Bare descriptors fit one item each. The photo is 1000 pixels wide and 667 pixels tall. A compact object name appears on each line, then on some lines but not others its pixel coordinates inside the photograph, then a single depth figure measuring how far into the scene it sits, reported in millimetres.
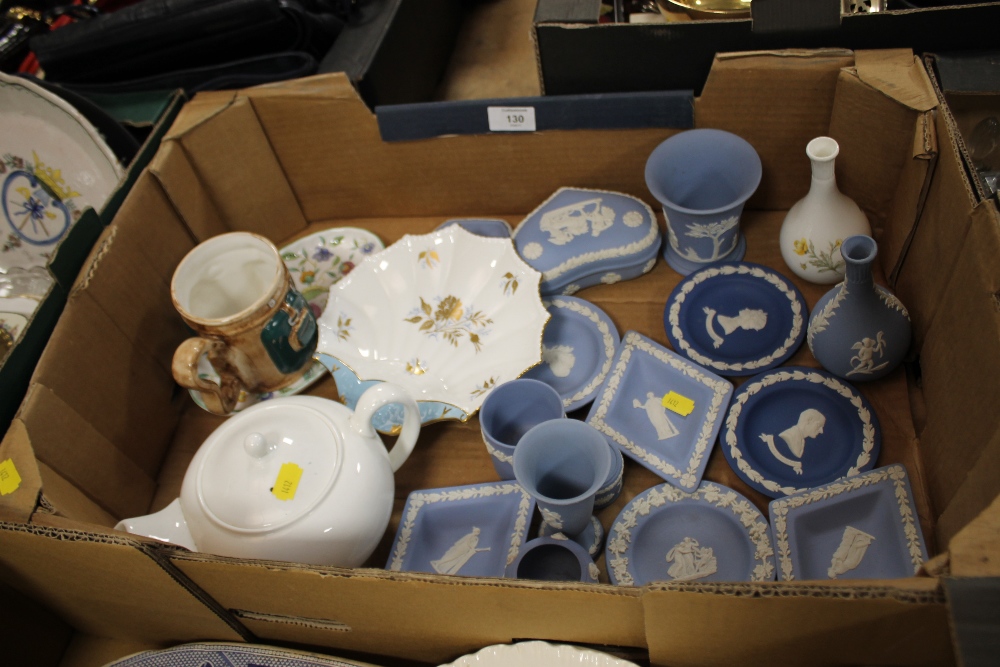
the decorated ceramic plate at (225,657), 768
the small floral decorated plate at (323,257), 1162
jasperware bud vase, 817
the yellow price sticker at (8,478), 779
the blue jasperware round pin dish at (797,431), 866
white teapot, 773
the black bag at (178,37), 1154
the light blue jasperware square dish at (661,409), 905
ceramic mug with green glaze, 924
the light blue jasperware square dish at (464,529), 877
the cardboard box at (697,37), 905
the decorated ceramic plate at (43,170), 1086
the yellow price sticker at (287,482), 782
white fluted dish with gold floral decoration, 977
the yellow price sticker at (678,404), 942
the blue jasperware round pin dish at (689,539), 830
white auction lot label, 1051
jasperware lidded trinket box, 1062
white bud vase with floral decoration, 943
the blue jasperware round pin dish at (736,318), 969
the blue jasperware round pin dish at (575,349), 986
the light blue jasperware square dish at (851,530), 793
